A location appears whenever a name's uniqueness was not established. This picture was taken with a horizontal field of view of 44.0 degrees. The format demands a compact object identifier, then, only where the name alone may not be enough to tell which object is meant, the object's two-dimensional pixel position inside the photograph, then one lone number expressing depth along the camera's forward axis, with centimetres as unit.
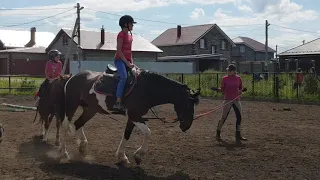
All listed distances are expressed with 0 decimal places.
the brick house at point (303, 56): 3227
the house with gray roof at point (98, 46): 5324
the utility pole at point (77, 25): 3917
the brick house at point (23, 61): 5606
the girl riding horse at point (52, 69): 995
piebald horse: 710
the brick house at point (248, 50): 8784
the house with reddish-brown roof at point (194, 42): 6294
